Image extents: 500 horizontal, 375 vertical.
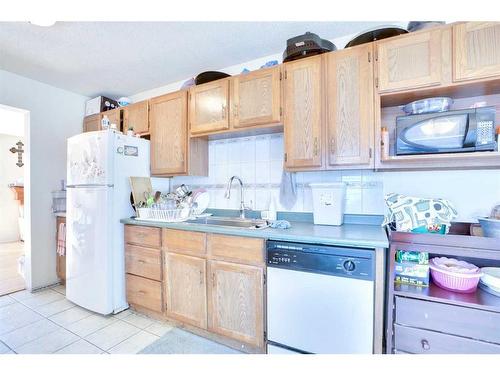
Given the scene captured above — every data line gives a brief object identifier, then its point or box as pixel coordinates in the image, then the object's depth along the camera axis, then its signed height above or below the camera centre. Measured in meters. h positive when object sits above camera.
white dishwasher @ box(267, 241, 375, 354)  1.17 -0.62
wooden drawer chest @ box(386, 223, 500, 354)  1.05 -0.61
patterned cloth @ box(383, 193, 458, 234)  1.23 -0.16
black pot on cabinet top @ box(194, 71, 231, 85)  2.03 +0.97
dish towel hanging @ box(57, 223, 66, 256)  2.48 -0.58
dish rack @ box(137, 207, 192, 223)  1.95 -0.25
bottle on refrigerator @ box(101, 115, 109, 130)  2.27 +0.62
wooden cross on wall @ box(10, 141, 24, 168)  4.60 +0.69
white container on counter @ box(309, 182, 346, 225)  1.64 -0.12
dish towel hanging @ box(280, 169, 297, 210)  1.90 -0.04
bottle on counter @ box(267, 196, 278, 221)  1.90 -0.22
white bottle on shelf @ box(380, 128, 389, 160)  1.40 +0.26
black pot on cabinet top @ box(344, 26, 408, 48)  1.41 +0.94
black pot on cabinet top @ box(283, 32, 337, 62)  1.57 +0.96
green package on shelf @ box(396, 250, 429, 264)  1.25 -0.39
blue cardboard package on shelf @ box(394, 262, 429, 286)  1.23 -0.48
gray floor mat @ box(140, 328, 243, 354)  1.56 -1.12
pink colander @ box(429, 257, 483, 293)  1.15 -0.46
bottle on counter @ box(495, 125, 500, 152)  1.19 +0.27
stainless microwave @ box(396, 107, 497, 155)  1.18 +0.29
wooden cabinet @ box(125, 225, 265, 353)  1.47 -0.70
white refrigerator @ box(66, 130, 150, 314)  1.96 -0.26
